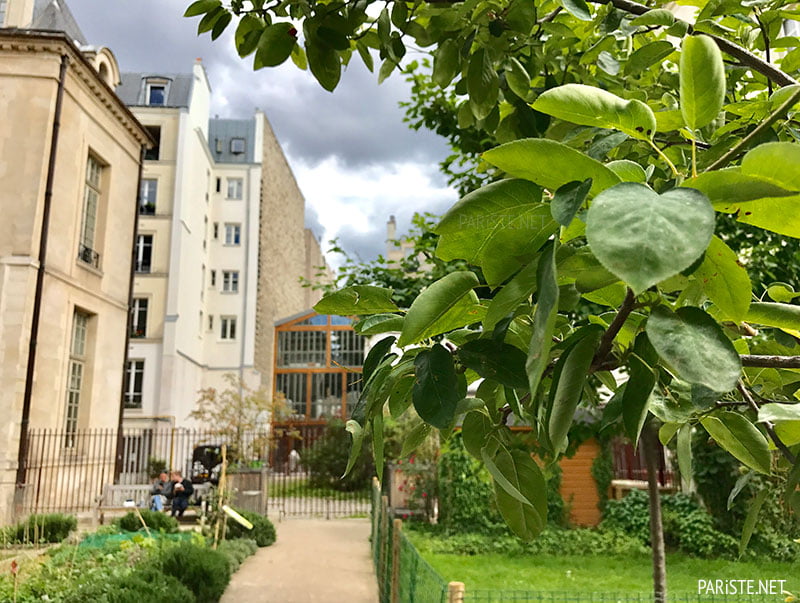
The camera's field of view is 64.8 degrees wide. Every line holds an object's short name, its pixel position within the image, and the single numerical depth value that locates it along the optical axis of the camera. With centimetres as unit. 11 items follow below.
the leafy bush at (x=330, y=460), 1970
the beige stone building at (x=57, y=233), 1241
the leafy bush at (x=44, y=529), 983
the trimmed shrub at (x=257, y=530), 1109
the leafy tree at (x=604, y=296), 43
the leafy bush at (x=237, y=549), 879
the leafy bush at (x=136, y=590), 527
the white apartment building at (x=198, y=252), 2408
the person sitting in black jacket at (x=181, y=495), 1279
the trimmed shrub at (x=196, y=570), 661
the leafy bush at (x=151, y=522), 1066
